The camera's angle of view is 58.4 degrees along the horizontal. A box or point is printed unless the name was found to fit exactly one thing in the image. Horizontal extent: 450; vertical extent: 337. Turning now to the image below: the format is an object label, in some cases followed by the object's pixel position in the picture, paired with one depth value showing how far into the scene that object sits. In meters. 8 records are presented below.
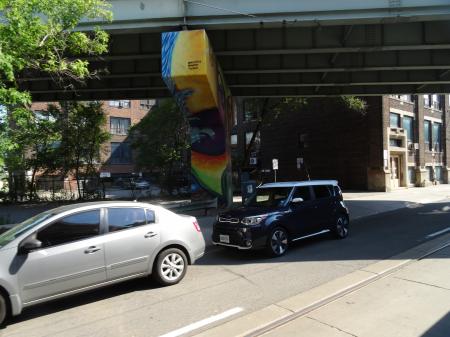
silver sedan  5.26
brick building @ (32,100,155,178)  58.75
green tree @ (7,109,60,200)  24.14
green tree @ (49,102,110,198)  25.48
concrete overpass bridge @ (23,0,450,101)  14.26
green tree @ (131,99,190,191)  26.70
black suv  8.58
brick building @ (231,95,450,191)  31.50
